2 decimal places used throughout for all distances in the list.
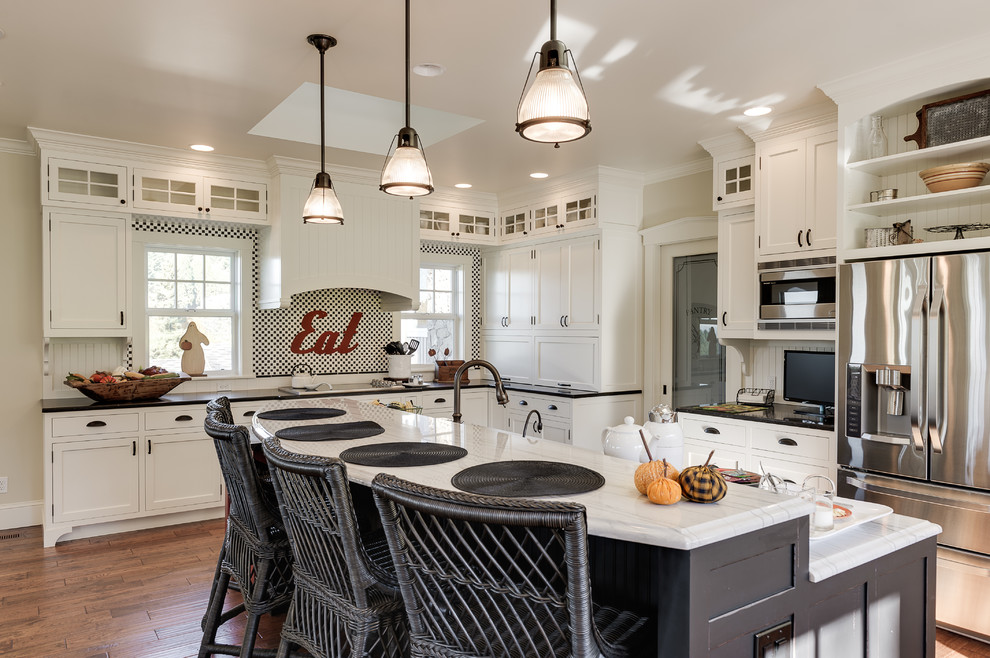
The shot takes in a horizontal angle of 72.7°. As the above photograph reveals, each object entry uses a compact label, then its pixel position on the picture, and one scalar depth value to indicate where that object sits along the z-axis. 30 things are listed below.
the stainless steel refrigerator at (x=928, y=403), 2.96
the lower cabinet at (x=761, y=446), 3.61
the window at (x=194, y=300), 5.19
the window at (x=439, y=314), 6.52
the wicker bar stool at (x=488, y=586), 1.20
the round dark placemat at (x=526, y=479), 1.67
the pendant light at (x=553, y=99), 1.77
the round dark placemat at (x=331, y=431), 2.51
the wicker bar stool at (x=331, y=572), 1.63
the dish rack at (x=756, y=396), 4.30
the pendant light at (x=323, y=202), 3.03
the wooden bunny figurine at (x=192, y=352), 5.21
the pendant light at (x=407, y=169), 2.43
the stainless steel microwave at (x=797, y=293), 3.81
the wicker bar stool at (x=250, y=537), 2.14
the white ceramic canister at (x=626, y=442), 2.03
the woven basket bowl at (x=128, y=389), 4.43
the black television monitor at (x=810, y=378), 3.97
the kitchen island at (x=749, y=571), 1.34
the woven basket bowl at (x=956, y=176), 3.18
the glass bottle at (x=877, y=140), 3.56
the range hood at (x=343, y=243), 5.12
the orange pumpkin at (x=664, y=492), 1.49
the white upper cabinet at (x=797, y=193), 3.83
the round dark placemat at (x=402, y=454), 2.05
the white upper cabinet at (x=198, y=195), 4.82
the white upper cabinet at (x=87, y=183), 4.48
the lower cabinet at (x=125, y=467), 4.30
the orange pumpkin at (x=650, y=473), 1.57
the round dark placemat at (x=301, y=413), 3.01
